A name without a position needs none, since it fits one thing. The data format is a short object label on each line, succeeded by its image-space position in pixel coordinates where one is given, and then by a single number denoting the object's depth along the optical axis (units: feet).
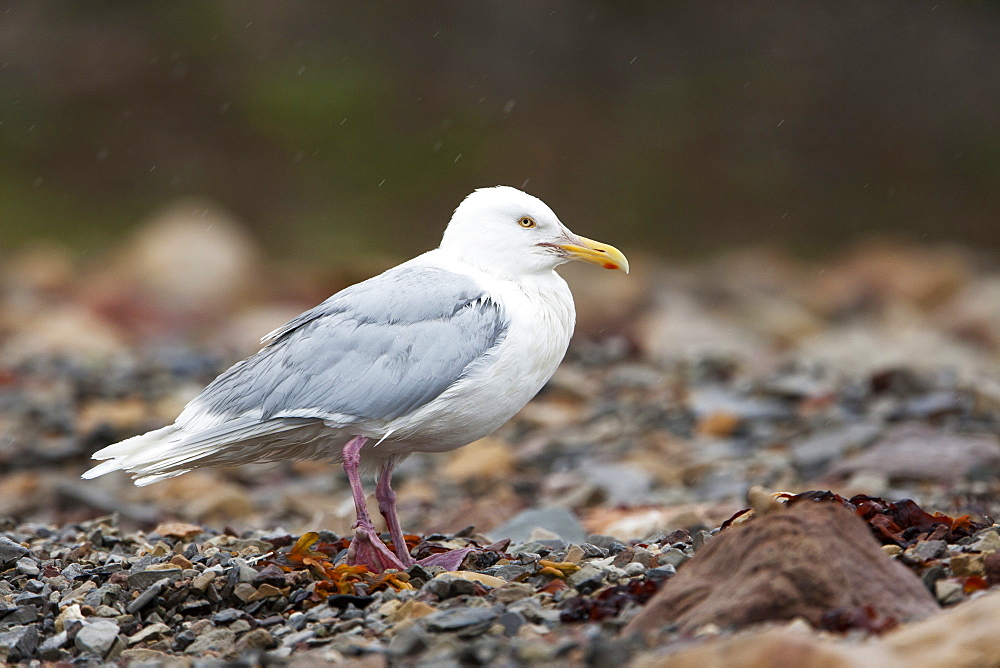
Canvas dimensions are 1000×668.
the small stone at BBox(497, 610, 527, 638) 26.37
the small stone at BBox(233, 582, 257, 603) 31.24
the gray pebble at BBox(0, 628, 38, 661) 29.22
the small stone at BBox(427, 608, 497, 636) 26.45
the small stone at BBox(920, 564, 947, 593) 27.48
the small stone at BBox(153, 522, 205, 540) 41.27
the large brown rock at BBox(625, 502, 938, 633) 24.80
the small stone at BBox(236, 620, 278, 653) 28.45
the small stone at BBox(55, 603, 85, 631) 30.63
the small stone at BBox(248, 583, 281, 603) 31.24
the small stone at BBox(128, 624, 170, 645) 29.53
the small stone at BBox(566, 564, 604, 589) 29.68
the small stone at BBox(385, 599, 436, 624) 28.02
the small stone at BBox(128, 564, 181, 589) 32.35
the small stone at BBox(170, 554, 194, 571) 33.81
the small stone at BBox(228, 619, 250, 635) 29.63
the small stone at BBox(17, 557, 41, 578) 34.76
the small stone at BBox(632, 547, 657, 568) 31.19
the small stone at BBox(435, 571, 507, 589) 30.27
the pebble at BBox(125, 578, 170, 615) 31.04
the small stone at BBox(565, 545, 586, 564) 32.58
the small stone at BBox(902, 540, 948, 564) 29.60
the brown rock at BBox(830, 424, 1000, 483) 53.62
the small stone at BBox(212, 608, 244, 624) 30.25
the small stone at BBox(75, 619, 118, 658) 29.07
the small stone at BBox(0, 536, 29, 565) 36.06
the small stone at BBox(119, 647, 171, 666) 28.22
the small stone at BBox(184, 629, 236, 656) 28.63
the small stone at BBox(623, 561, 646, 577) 30.01
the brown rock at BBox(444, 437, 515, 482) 63.93
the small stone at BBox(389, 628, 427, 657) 25.32
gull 34.60
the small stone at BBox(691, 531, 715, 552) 32.86
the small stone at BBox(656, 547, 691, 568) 30.81
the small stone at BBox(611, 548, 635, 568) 31.40
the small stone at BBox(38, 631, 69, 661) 29.22
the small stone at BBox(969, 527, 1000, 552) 29.91
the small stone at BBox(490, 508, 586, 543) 42.70
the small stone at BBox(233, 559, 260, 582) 31.73
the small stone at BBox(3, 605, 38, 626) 31.22
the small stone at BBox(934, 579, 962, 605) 26.89
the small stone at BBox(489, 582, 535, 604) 28.96
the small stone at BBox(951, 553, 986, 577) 28.09
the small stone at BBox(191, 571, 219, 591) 31.35
